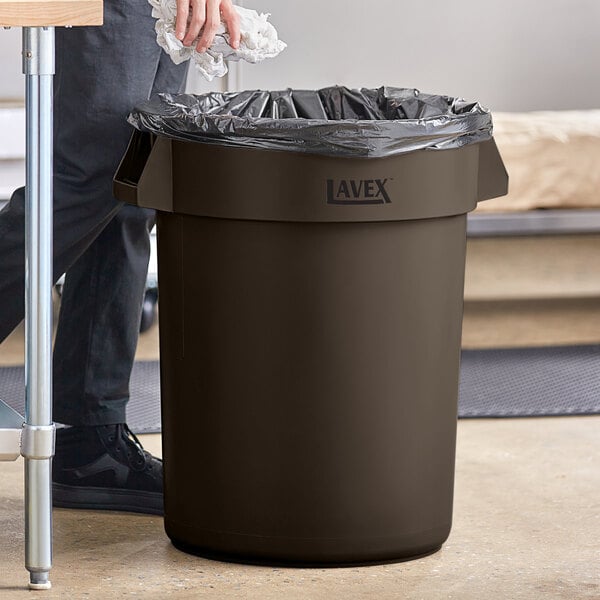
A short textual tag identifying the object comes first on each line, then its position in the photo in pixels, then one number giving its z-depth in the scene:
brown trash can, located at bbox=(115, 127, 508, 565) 3.53
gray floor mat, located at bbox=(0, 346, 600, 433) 4.60
